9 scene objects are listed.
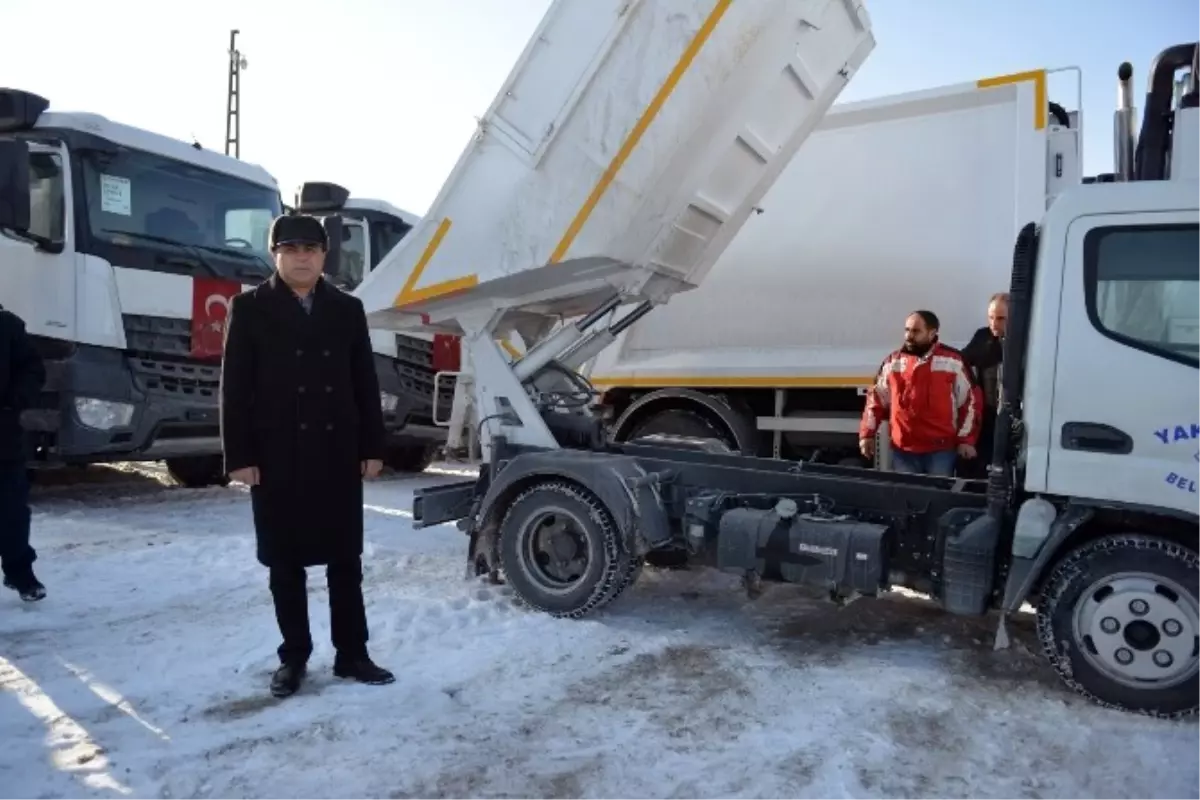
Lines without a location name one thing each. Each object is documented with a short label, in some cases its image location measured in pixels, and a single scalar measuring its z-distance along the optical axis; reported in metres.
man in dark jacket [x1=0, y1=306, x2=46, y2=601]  4.63
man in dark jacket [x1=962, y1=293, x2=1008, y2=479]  5.27
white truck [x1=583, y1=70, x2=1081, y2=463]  6.12
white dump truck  3.50
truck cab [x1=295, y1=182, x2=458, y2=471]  9.12
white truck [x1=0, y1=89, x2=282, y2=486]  6.75
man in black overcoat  3.51
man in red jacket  4.95
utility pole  26.83
